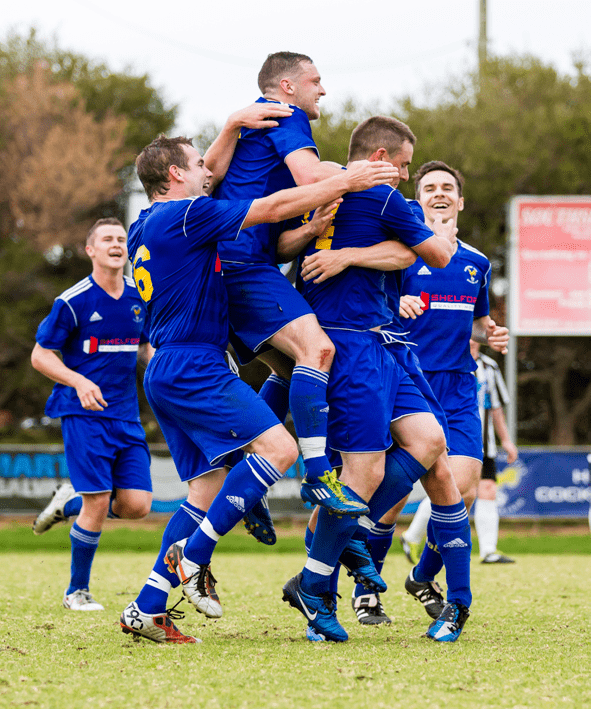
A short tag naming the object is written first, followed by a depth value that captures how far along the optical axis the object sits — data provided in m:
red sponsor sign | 32.12
